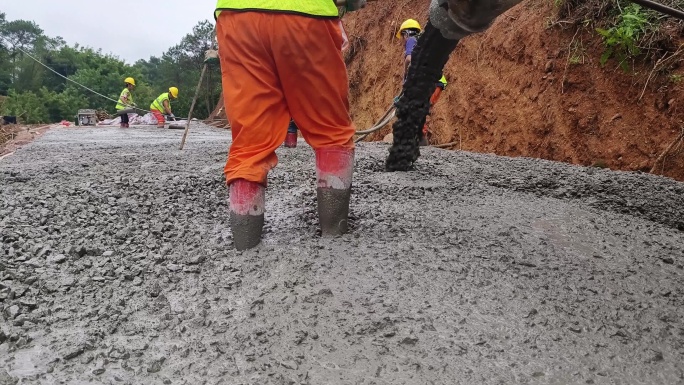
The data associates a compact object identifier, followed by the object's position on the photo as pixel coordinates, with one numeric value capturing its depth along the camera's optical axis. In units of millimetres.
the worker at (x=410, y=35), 5551
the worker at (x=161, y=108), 13031
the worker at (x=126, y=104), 13180
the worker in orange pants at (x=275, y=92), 1647
